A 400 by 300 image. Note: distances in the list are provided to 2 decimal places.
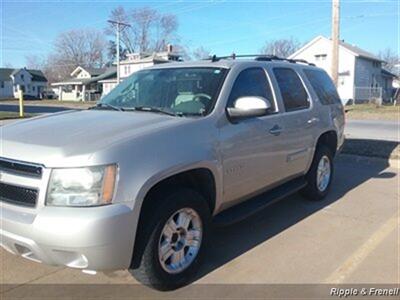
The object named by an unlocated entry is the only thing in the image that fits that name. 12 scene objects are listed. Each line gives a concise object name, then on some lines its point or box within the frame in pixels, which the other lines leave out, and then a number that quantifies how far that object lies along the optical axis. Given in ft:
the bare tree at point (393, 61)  291.01
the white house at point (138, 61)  195.00
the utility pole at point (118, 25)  154.22
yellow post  72.72
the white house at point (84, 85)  226.17
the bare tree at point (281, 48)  278.17
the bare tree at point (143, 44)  260.99
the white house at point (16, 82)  273.13
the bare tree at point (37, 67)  346.93
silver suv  9.86
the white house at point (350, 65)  152.25
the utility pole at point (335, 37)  67.51
